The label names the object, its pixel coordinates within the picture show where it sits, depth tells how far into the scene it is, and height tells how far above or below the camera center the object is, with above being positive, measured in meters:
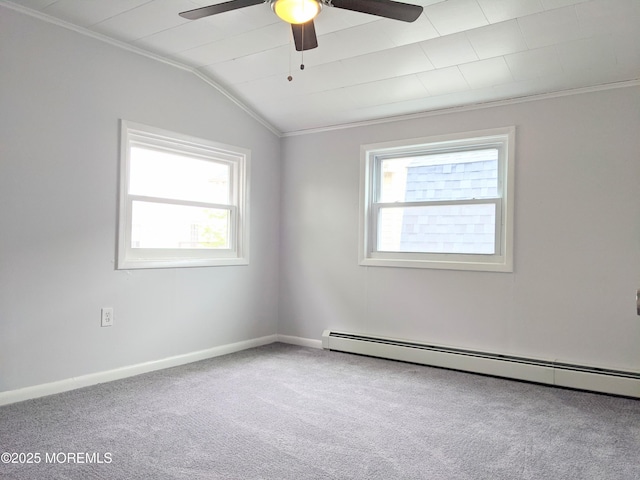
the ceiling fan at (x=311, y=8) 2.16 +1.11
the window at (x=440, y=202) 3.73 +0.38
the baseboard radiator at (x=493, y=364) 3.14 -0.87
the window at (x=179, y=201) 3.54 +0.34
